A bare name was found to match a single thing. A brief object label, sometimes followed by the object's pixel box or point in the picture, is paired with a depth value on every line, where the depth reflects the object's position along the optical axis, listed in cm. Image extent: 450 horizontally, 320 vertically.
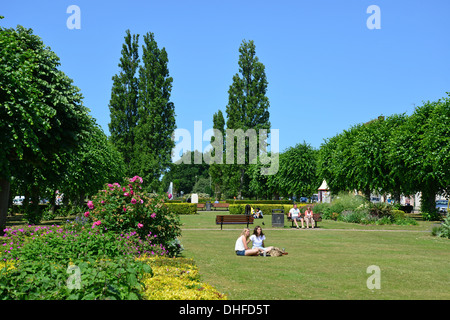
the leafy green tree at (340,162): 4428
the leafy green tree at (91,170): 2733
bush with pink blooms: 1178
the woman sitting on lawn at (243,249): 1374
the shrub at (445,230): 1994
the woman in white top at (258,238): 1423
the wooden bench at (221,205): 5352
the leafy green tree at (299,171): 5966
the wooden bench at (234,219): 2405
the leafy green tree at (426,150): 3194
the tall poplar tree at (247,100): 6219
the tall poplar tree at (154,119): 5384
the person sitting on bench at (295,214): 2692
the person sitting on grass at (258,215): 3572
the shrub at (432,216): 3591
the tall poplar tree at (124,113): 5519
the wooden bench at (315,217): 2664
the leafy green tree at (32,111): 1652
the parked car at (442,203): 5829
